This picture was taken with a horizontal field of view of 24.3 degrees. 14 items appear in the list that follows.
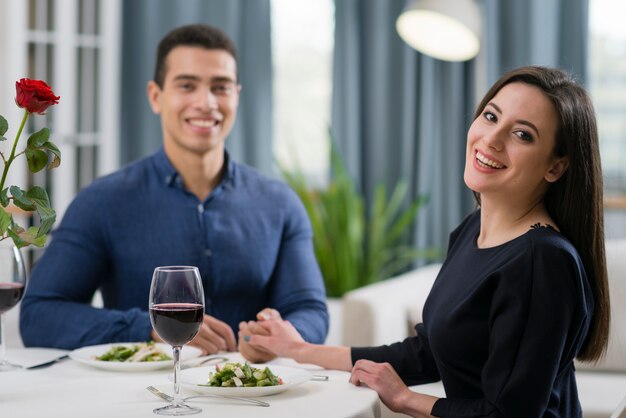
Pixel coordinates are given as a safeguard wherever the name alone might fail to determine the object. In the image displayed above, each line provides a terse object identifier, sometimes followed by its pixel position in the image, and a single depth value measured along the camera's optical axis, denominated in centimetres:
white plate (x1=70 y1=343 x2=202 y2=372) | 234
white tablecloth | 205
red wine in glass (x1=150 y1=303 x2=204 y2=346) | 206
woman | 211
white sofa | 345
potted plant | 550
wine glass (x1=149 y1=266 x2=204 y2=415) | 206
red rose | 201
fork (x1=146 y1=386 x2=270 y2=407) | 209
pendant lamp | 457
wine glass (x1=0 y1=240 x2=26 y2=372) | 229
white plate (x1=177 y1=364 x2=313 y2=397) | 212
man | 287
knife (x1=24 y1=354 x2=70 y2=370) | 238
